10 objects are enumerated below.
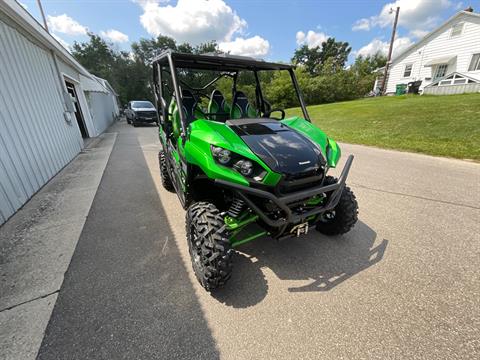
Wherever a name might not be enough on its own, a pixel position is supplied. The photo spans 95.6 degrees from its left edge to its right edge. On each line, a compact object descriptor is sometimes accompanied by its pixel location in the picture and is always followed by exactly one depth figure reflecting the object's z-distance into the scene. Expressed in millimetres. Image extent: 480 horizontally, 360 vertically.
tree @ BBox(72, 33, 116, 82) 35662
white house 15875
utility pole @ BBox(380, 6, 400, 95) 19450
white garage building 3502
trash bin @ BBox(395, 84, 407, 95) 20438
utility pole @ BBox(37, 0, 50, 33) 14050
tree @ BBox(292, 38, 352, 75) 54688
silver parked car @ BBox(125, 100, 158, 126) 14531
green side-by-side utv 1761
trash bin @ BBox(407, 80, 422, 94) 18700
